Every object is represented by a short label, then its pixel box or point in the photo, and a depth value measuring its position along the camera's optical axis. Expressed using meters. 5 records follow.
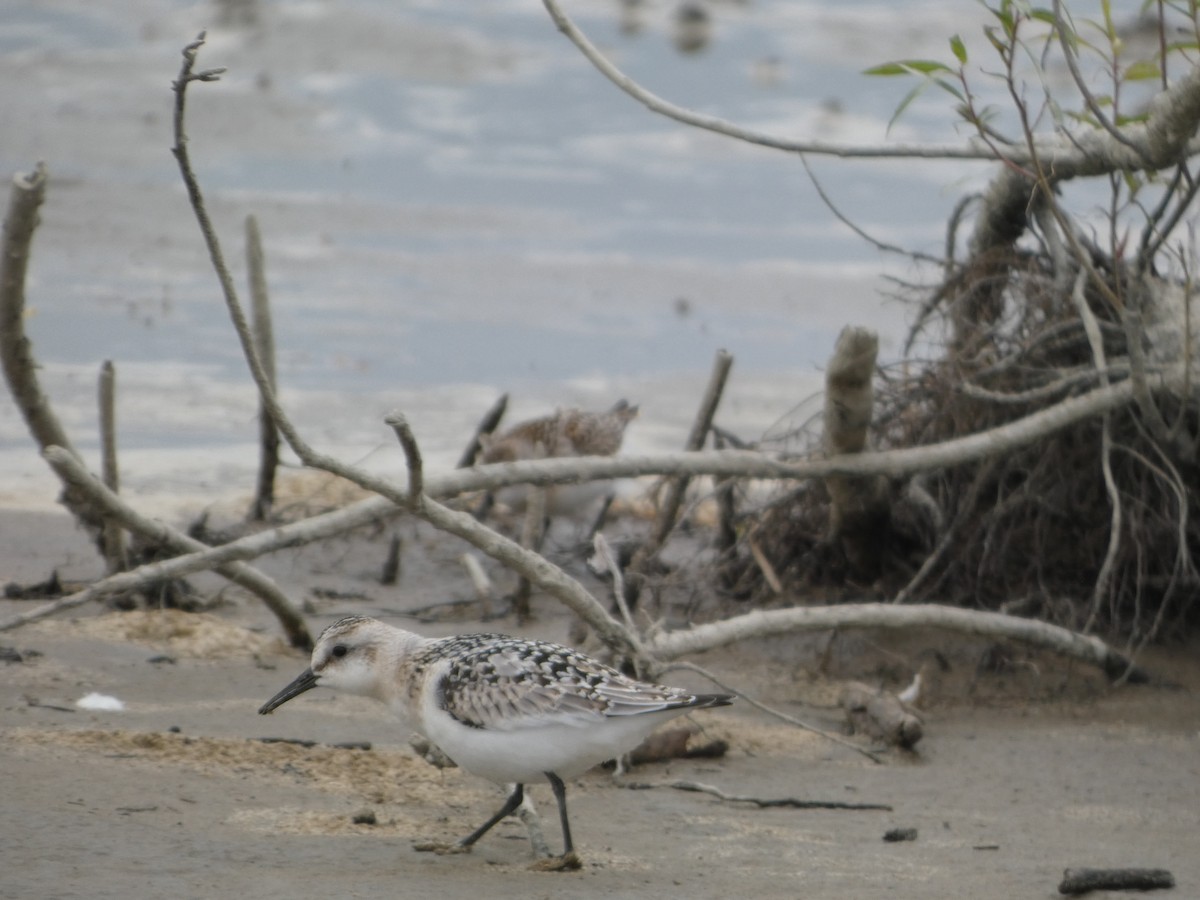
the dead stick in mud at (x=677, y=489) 15.04
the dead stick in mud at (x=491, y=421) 17.20
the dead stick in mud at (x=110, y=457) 13.51
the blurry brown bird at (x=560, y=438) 17.36
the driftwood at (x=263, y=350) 16.19
